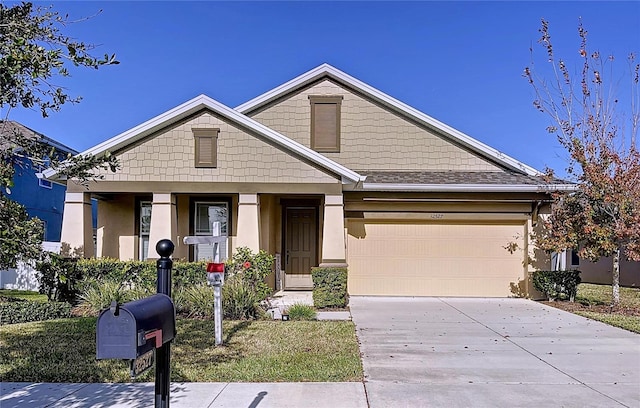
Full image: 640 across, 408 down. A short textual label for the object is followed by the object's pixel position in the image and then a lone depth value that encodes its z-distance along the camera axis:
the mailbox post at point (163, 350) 2.80
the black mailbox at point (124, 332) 2.38
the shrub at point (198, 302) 9.89
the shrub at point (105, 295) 10.27
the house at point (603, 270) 18.36
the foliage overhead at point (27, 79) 4.23
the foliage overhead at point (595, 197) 11.13
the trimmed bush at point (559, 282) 12.80
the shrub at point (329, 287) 11.35
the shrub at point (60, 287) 10.83
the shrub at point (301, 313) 9.88
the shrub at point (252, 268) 11.04
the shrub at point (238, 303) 9.88
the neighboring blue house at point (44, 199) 17.97
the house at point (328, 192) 12.10
